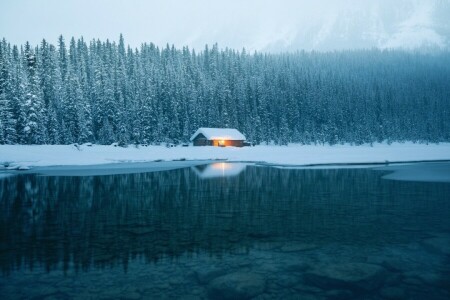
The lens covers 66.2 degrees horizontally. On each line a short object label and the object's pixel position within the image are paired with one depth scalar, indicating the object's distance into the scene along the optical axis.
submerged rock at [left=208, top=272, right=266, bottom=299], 7.46
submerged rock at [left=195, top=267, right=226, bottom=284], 8.41
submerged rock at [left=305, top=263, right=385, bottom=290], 7.97
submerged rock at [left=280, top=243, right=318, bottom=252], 10.78
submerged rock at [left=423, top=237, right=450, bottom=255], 10.62
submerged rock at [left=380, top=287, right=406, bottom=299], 7.36
